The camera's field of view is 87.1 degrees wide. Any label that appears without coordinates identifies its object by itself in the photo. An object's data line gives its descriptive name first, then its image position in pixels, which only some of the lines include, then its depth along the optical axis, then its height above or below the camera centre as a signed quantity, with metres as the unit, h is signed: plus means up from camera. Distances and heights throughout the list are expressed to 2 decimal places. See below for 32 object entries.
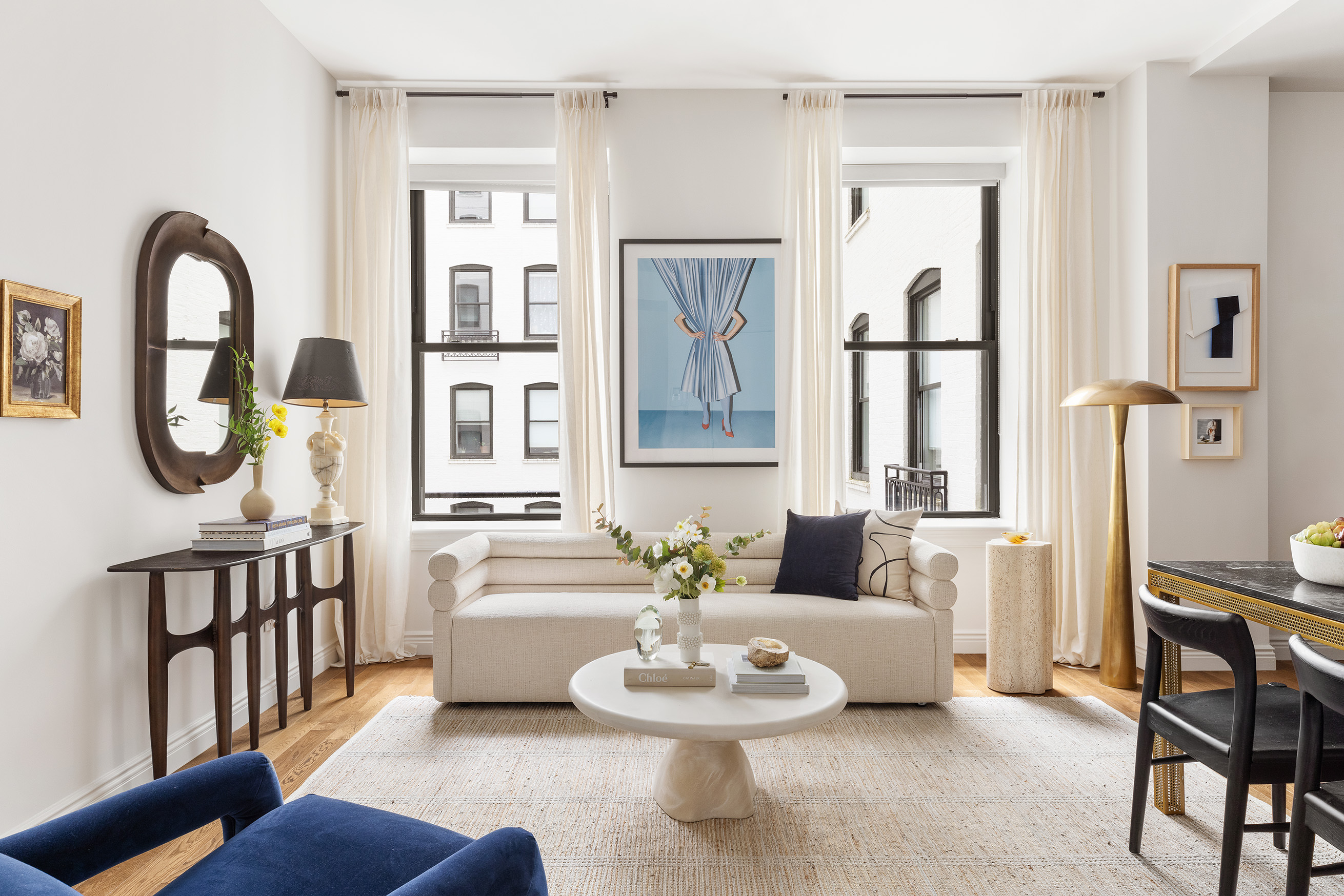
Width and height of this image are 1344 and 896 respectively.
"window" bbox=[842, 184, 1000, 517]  4.26 +0.55
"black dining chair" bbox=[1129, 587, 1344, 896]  1.61 -0.70
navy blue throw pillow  3.34 -0.55
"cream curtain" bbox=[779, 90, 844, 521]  3.85 +0.75
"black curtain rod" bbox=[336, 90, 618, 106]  3.89 +1.94
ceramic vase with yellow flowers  2.75 +0.06
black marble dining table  1.62 -0.41
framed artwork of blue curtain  3.93 +0.51
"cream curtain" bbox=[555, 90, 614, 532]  3.85 +0.83
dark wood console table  2.25 -0.65
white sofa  3.05 -0.84
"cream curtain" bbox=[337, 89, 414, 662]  3.79 +0.49
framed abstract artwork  3.56 +0.56
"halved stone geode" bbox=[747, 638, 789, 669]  2.18 -0.65
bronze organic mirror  2.46 +0.38
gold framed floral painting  1.93 +0.27
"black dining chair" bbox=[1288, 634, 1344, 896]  1.27 -0.67
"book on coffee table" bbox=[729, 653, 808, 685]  2.12 -0.70
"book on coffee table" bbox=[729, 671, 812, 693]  2.12 -0.74
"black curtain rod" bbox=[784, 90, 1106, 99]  3.94 +1.94
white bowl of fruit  1.81 -0.29
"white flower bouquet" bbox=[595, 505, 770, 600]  2.22 -0.37
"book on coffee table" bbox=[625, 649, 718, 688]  2.18 -0.72
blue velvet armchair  0.97 -0.66
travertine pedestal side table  3.27 -0.81
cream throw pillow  3.37 -0.55
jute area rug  1.91 -1.16
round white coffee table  1.91 -0.76
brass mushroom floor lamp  3.36 -0.71
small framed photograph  3.56 +0.04
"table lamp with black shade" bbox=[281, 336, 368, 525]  3.11 +0.24
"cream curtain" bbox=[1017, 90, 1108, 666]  3.79 +0.43
